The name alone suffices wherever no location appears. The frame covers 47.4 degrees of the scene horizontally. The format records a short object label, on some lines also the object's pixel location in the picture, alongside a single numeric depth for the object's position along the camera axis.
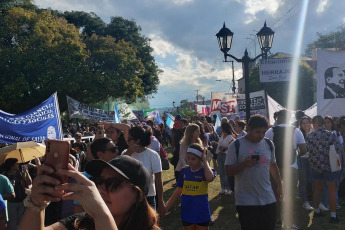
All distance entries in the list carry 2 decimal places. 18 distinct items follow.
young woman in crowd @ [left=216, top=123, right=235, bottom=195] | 8.95
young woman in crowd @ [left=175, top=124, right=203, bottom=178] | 6.77
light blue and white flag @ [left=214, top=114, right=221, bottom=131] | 14.61
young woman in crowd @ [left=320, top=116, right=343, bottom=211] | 7.42
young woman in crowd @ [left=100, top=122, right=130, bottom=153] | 6.23
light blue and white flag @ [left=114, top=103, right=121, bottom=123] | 12.83
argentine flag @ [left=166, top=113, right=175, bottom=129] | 18.11
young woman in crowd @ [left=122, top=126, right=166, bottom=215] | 5.03
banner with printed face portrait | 9.18
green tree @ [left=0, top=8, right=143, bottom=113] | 25.58
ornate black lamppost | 9.52
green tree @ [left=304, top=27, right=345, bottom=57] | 68.94
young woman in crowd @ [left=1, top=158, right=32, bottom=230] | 5.11
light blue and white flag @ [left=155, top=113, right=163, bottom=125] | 25.41
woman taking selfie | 1.55
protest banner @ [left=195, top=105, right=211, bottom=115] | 32.91
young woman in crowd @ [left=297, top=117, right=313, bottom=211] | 7.75
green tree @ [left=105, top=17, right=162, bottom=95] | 43.47
